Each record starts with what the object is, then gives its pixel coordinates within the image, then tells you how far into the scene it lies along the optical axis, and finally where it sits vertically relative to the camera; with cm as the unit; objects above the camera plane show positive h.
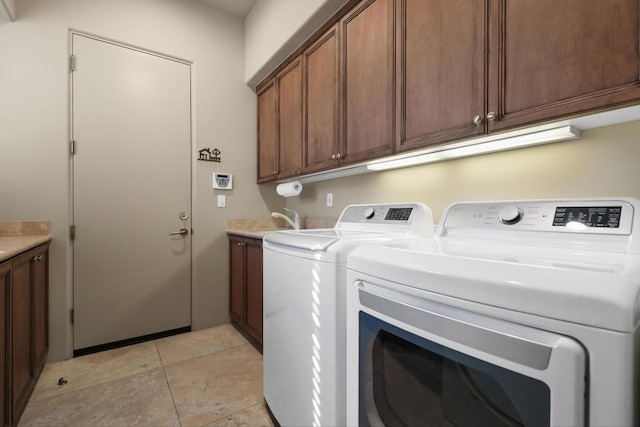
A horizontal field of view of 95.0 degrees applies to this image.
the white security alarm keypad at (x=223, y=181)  274 +30
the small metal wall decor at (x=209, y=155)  268 +54
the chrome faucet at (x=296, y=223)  252 -9
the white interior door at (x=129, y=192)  222 +17
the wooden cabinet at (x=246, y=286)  223 -62
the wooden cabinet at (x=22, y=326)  127 -59
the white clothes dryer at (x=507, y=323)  45 -21
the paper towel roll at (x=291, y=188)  248 +21
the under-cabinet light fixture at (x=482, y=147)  112 +30
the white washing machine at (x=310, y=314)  101 -40
